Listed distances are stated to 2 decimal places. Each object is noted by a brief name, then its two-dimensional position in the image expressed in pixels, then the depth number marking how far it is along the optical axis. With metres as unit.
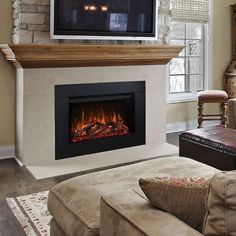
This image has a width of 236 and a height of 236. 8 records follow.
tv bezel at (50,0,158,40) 3.80
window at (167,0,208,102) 5.57
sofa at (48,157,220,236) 1.18
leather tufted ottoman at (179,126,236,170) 2.80
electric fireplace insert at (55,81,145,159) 4.07
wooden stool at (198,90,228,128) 5.20
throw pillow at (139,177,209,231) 1.25
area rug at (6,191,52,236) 2.43
